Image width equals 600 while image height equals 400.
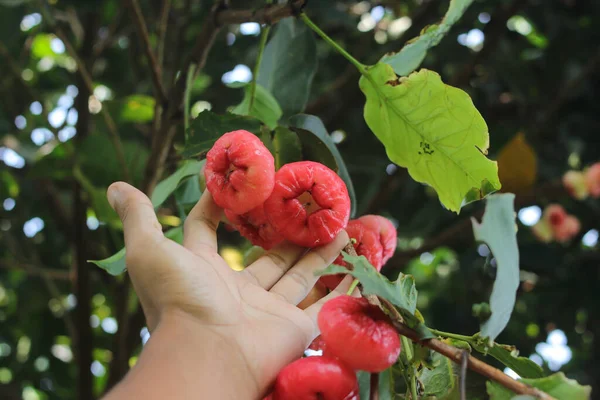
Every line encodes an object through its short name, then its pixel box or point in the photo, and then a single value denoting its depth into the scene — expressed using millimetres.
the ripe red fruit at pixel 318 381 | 594
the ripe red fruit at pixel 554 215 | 1827
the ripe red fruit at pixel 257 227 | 780
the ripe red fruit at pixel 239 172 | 725
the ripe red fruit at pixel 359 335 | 583
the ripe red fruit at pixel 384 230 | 824
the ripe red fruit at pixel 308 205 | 740
